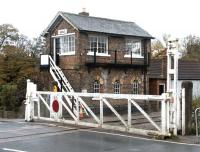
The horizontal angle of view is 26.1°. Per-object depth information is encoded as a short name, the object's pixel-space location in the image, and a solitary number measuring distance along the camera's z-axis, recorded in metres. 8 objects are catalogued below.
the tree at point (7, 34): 51.50
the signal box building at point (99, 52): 28.59
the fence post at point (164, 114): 16.02
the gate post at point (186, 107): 16.48
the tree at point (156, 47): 71.39
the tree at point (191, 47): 66.19
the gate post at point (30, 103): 21.89
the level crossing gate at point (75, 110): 16.16
